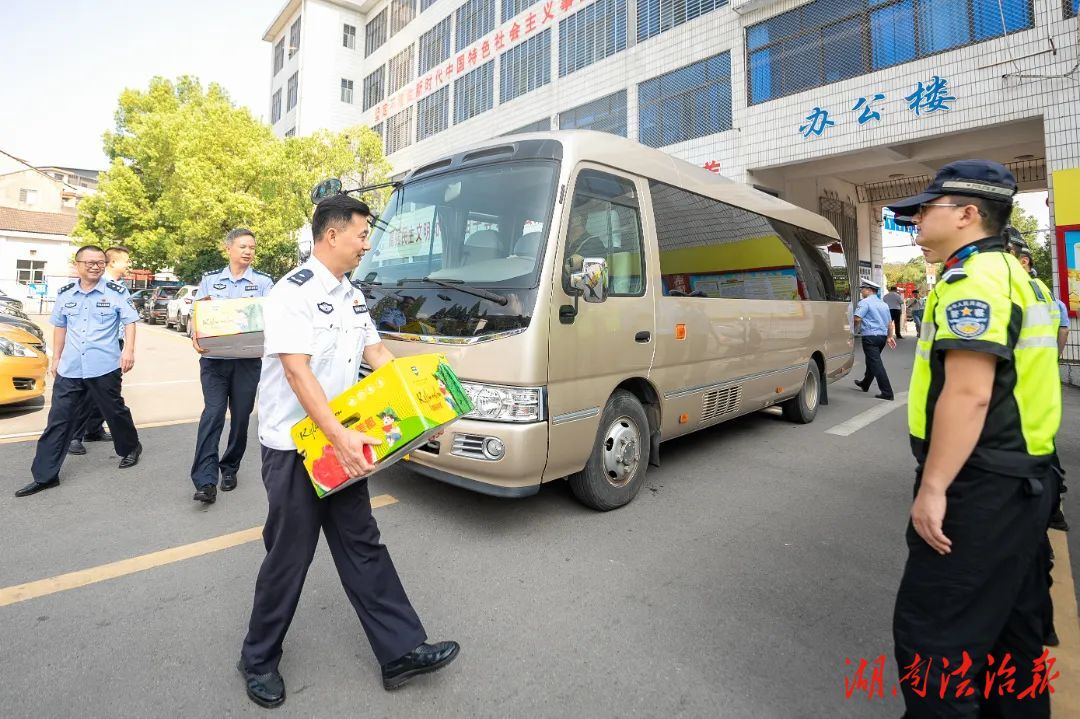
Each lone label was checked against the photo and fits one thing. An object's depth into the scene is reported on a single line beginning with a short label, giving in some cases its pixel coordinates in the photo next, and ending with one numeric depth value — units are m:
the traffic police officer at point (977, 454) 1.57
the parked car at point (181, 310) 20.47
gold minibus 3.40
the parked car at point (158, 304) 23.81
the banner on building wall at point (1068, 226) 11.69
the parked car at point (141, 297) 27.30
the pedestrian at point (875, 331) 8.98
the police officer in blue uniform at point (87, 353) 4.40
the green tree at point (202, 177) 21.50
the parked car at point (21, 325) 7.73
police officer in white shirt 2.05
